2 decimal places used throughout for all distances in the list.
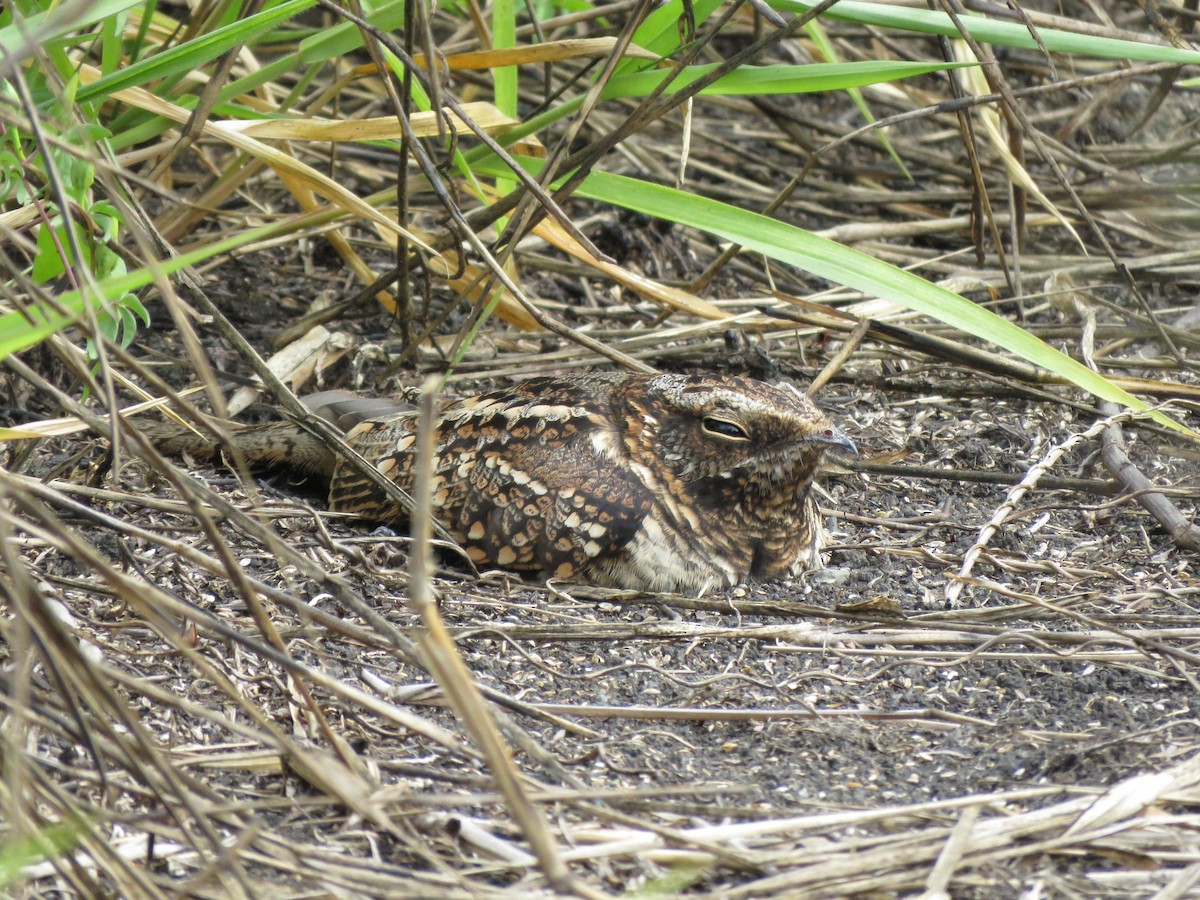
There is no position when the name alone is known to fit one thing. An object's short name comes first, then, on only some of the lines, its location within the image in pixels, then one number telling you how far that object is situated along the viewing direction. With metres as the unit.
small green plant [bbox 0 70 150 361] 5.02
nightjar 6.54
